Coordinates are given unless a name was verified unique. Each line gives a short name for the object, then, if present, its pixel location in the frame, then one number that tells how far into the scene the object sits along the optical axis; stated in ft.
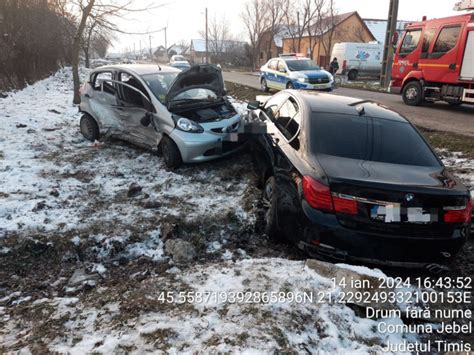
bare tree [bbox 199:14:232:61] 211.61
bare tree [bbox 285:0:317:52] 117.72
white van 98.43
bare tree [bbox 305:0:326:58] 115.55
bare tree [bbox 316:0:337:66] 114.95
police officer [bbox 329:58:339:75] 82.84
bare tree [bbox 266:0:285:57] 146.41
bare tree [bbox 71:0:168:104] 39.60
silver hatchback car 20.33
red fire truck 37.01
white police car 51.34
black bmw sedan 10.39
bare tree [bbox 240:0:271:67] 158.40
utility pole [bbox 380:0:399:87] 62.23
